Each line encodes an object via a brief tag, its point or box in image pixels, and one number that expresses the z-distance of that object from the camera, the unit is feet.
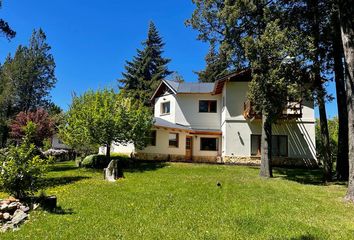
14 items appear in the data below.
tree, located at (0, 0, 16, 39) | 44.73
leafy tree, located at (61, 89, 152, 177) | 60.34
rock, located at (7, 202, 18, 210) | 25.33
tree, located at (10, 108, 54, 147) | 102.42
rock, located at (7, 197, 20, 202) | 26.44
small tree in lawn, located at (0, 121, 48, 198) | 26.73
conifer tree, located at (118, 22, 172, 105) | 145.49
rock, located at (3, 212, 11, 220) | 24.17
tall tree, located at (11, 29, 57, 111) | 149.18
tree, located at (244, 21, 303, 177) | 49.78
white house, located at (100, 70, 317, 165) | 79.77
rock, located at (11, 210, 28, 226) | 24.00
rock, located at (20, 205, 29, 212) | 26.06
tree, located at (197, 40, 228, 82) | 140.99
